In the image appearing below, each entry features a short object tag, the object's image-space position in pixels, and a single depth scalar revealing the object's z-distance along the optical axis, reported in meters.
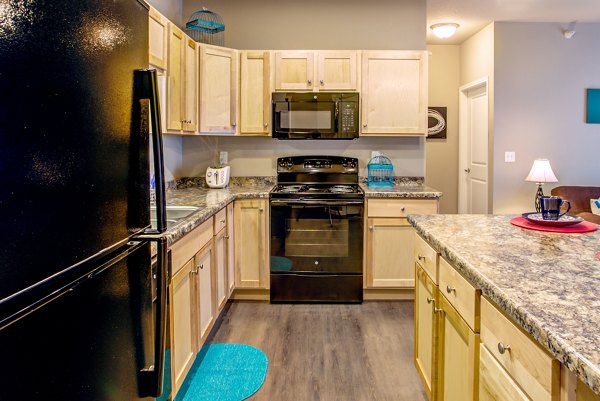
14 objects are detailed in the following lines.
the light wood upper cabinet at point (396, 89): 3.72
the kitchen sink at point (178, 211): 2.71
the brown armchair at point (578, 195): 4.64
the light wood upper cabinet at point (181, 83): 2.99
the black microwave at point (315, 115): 3.70
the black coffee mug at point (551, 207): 1.86
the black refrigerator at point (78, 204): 0.65
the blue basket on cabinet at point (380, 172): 4.02
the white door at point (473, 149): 5.21
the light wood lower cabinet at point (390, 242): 3.50
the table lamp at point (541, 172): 4.58
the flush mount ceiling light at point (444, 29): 4.83
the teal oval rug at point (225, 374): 2.28
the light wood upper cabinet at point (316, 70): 3.71
